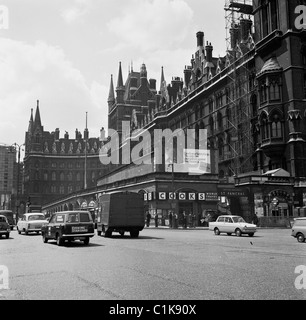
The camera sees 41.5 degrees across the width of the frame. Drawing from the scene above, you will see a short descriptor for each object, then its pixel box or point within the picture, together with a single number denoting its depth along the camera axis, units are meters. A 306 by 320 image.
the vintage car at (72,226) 20.09
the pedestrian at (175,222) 43.19
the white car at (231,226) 27.73
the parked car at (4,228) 26.13
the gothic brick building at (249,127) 44.19
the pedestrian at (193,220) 46.37
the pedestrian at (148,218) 46.41
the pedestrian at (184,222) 43.31
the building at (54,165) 138.25
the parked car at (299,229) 22.38
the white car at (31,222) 31.56
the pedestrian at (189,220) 46.60
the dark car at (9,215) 43.28
